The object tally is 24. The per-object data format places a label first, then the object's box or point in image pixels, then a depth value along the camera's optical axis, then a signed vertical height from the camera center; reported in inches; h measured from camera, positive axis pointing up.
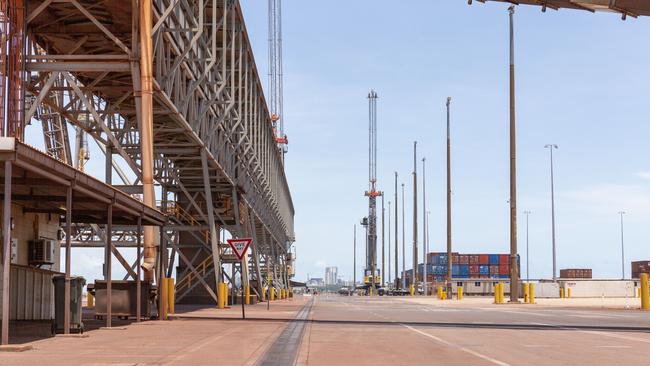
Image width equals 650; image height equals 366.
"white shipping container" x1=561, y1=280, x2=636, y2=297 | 3265.3 -146.9
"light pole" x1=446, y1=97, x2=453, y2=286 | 2746.1 +150.2
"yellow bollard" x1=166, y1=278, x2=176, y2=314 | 1169.1 -65.5
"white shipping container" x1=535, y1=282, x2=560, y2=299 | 3127.5 -147.5
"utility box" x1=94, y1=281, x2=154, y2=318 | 1030.4 -59.8
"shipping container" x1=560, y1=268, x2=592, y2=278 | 6353.3 -173.8
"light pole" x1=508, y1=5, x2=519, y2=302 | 2128.4 +142.1
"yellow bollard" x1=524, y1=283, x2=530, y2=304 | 2225.6 -112.1
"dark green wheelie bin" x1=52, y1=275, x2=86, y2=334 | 746.2 -49.2
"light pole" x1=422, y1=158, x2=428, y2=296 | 3941.9 +92.0
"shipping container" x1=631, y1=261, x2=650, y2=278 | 5357.8 -112.7
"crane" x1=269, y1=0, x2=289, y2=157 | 6146.7 +1223.0
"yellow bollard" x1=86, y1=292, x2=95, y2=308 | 1753.2 -109.3
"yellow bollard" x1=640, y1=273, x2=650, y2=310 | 1669.5 -87.9
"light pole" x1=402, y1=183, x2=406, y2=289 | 5007.4 +60.1
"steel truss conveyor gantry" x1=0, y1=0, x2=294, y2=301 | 1078.4 +232.7
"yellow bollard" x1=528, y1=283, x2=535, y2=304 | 2202.4 -115.7
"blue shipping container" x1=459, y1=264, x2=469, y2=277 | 6481.3 -148.3
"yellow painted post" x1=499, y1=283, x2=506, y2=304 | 2174.1 -115.3
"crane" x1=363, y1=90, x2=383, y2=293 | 5949.8 +73.6
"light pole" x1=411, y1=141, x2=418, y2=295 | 3909.9 +169.7
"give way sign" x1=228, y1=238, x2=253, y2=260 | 1179.3 +3.7
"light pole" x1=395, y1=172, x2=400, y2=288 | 5108.3 -46.8
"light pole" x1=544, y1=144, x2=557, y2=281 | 3157.7 +95.0
